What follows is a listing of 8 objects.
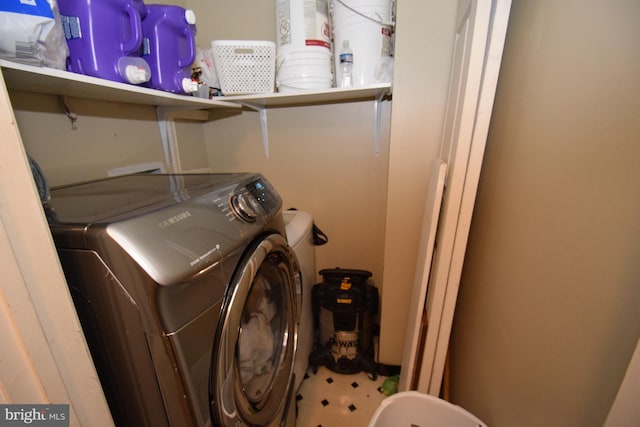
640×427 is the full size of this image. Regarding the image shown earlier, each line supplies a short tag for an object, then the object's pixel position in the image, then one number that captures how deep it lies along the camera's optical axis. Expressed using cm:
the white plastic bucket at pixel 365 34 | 121
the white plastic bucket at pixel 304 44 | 125
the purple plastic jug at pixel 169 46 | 106
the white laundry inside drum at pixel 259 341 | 87
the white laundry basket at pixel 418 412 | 101
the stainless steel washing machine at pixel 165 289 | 49
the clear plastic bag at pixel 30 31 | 59
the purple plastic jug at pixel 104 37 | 80
